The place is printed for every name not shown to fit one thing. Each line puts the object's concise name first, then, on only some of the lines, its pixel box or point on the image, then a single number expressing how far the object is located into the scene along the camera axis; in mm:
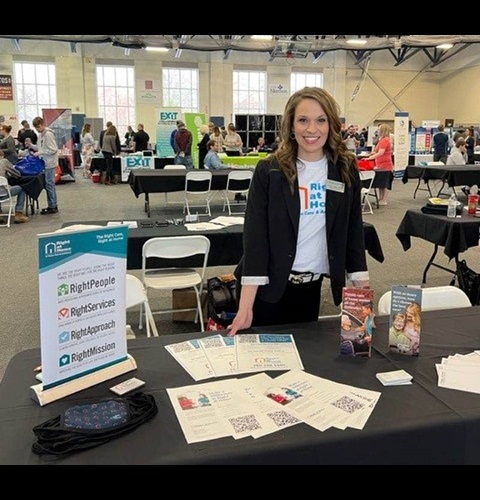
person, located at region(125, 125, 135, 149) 16198
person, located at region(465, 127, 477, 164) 13892
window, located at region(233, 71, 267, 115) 19859
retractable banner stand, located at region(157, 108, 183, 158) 13477
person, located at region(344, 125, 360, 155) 13496
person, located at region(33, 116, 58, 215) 8078
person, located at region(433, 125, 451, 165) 14570
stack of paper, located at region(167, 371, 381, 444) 1197
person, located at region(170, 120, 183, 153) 11609
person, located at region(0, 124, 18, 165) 9117
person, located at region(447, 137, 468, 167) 10328
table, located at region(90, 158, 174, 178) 12633
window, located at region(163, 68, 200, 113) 19219
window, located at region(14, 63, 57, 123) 17844
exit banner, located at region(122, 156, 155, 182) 12273
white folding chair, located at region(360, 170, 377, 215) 8602
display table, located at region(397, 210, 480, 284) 4082
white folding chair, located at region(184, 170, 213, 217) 7889
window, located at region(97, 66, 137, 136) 18625
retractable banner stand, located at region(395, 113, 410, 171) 12617
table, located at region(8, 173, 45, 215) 7864
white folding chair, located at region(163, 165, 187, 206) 9138
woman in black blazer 1790
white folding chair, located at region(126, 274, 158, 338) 2535
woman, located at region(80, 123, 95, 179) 14156
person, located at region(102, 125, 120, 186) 12055
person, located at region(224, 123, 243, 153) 12094
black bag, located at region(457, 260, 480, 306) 3609
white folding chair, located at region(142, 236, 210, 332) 3420
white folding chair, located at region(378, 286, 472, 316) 2244
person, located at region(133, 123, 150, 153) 14234
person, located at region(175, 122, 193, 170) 11031
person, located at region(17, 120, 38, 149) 13266
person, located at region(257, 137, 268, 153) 15156
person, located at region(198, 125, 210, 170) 11383
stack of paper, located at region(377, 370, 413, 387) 1419
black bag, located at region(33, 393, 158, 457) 1115
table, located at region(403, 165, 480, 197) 8984
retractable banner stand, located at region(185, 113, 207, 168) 13431
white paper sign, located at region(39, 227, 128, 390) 1321
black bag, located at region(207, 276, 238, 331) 2859
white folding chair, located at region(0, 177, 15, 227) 7180
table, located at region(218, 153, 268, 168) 11188
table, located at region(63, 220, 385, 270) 3795
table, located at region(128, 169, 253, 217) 8094
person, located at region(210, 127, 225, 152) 11302
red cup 4336
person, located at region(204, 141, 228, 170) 9109
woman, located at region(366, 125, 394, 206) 9281
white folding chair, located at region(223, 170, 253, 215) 7941
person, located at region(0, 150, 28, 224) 7539
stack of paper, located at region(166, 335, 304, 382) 1492
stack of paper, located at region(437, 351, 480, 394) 1403
